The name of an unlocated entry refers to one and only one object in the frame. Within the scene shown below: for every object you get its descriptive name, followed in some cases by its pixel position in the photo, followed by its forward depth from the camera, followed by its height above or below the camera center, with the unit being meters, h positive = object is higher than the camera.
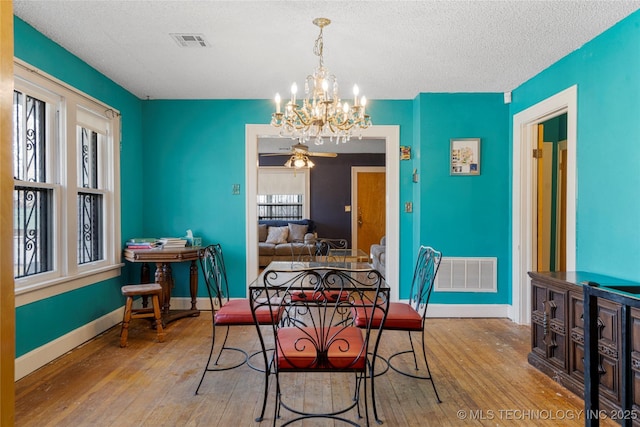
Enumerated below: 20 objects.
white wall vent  4.49 -0.75
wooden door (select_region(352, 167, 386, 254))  9.37 -0.02
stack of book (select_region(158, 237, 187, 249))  4.26 -0.38
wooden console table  4.05 -0.65
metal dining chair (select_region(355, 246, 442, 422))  2.58 -0.72
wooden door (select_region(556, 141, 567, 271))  4.46 -0.01
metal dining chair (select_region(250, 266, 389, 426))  2.04 -0.73
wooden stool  3.48 -0.89
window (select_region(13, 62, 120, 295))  2.93 +0.18
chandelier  2.84 +0.66
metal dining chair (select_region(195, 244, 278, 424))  2.67 -0.72
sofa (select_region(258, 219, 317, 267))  7.71 -0.63
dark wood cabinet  2.27 -0.82
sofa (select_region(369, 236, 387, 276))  5.69 -0.74
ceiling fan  6.06 +0.79
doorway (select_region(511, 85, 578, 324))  4.15 -0.04
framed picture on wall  4.46 +0.55
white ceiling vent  3.01 +1.26
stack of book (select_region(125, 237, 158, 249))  4.22 -0.38
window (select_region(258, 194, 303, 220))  9.34 +0.01
